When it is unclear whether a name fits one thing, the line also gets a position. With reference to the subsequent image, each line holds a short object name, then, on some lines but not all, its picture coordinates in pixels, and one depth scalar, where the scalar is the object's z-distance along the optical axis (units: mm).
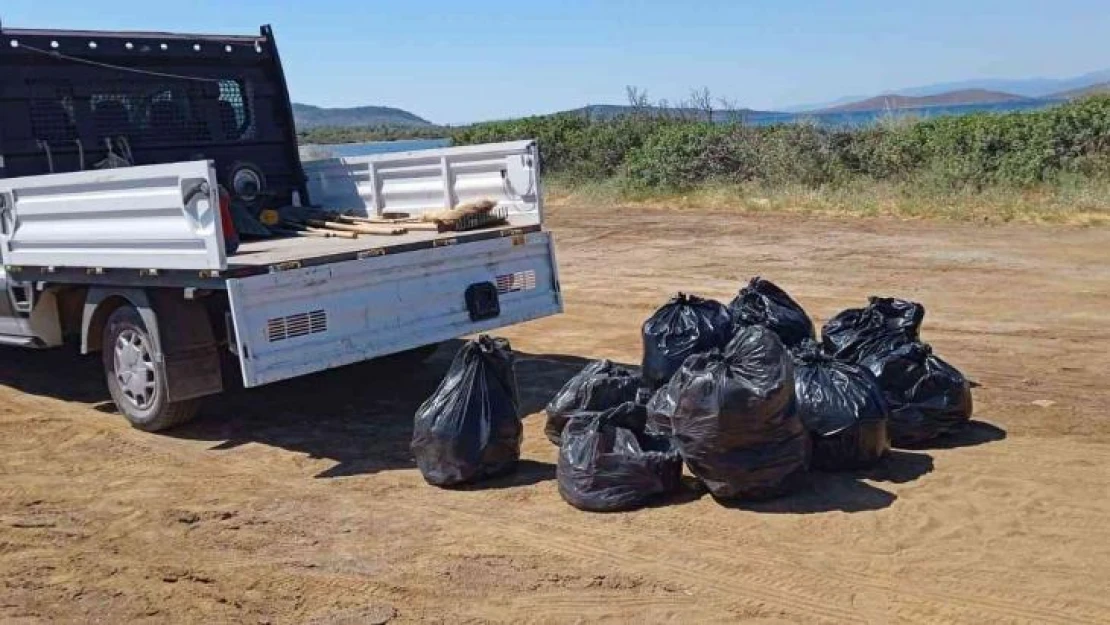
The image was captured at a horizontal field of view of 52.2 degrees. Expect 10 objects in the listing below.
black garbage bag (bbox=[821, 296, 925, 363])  6207
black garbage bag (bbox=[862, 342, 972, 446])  5828
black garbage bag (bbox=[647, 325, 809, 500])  4891
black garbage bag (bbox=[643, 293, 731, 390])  6375
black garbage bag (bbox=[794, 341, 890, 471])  5363
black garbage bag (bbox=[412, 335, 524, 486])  5602
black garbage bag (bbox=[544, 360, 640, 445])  6000
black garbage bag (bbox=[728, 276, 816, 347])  6699
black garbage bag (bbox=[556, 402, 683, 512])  5156
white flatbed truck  6152
